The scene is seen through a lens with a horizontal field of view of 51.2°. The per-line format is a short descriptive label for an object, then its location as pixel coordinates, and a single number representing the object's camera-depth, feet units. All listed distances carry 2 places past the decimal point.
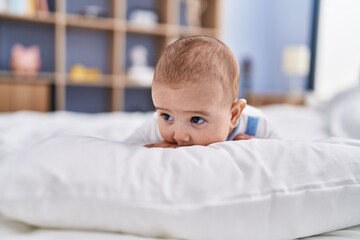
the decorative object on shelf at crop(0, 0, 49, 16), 10.10
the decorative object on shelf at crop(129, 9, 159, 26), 12.32
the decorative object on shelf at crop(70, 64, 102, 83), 11.33
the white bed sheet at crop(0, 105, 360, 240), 1.79
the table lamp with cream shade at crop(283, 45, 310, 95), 12.73
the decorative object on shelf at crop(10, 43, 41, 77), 10.68
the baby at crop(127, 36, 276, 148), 2.36
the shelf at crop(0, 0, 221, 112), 10.85
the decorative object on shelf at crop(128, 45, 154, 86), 12.10
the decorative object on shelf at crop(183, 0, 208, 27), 13.34
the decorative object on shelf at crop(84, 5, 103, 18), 11.42
